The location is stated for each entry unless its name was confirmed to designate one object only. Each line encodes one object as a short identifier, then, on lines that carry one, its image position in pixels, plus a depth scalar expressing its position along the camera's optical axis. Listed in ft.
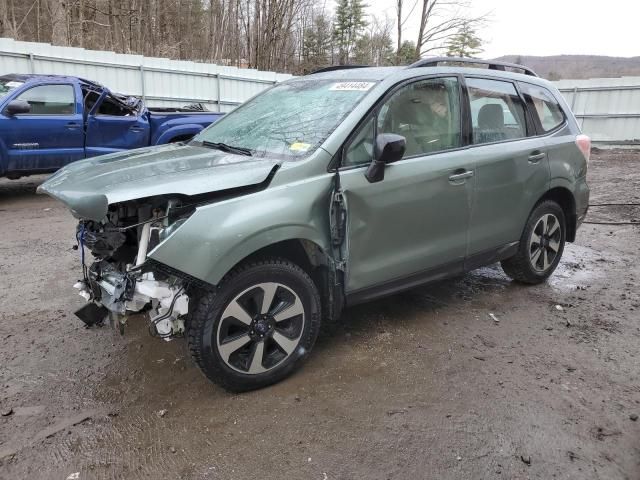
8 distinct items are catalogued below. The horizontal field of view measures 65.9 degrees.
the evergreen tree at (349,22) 138.21
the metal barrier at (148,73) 36.22
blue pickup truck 24.17
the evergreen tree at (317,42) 121.19
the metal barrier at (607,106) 51.13
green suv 8.54
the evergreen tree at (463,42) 75.87
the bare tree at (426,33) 77.56
